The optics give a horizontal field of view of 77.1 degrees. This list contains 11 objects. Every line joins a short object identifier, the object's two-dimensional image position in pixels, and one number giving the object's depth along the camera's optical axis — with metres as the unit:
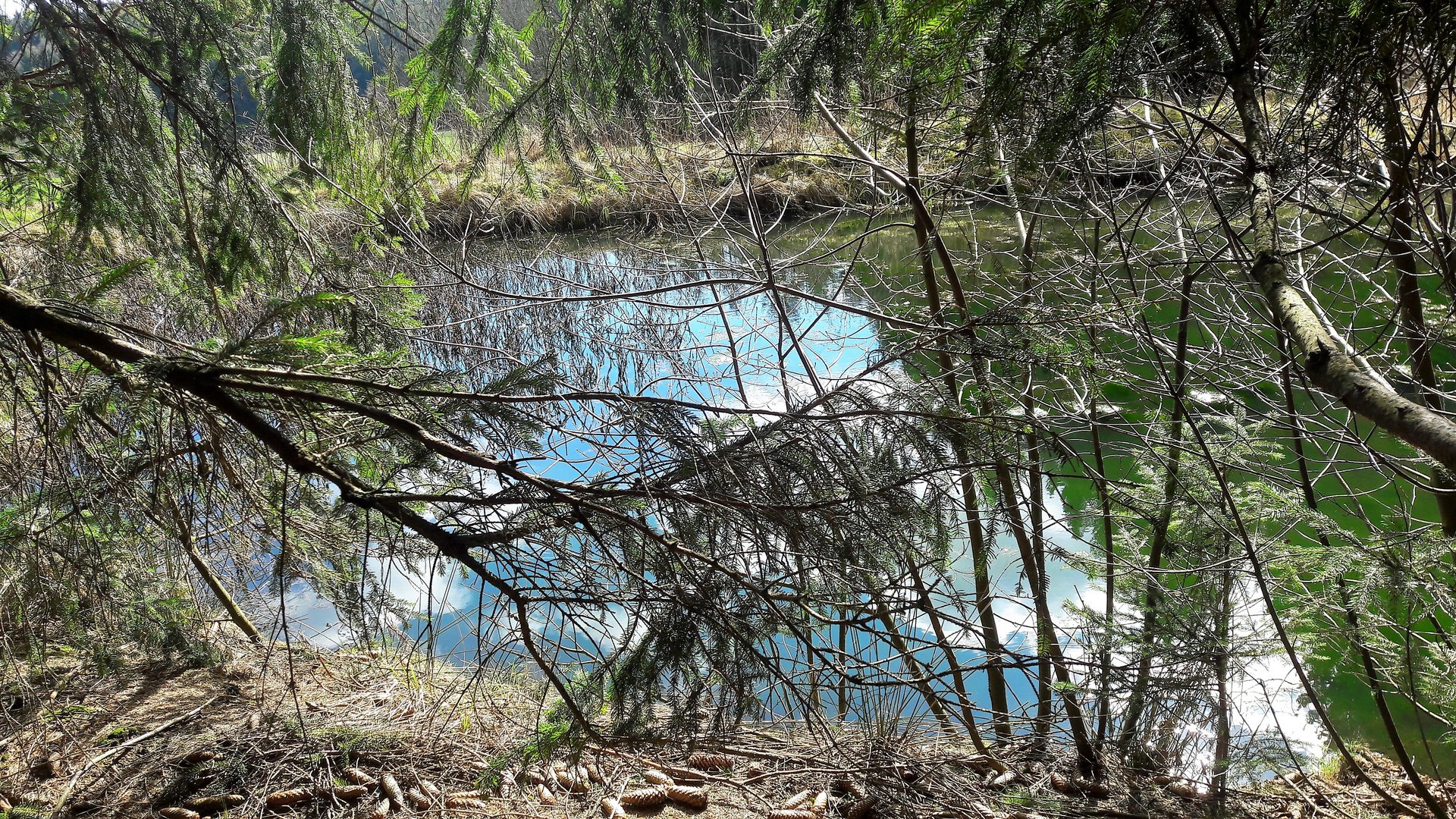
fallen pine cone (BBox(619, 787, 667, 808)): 3.04
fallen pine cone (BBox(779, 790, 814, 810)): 3.03
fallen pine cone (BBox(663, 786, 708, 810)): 3.07
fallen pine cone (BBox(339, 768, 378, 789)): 3.11
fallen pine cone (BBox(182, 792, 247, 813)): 3.02
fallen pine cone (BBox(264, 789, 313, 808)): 3.01
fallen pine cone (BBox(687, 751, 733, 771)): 3.34
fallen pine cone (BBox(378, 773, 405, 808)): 3.04
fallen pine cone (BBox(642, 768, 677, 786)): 3.18
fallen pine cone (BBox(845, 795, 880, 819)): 2.94
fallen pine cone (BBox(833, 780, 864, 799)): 3.06
